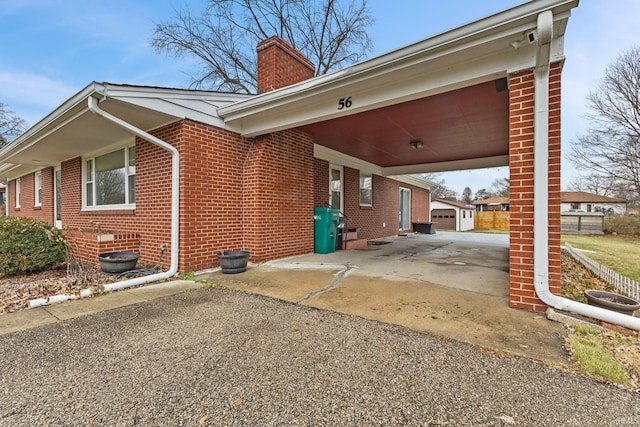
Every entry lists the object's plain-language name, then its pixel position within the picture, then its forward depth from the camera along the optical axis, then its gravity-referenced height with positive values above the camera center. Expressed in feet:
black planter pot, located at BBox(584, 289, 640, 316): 9.20 -2.88
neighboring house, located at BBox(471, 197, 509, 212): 125.98 +4.10
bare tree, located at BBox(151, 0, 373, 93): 48.16 +31.33
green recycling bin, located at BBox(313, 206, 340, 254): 24.02 -1.15
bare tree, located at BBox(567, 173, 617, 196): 85.17 +9.54
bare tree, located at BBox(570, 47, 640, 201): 60.44 +18.70
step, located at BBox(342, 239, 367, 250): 28.17 -2.85
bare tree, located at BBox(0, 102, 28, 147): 75.36 +23.82
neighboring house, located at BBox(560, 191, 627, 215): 96.98 +3.68
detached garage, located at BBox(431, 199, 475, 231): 79.15 -0.23
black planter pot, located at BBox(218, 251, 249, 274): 16.56 -2.62
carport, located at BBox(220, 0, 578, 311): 9.95 +5.69
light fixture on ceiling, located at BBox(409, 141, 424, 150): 24.86 +5.98
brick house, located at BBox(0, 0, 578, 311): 10.32 +5.21
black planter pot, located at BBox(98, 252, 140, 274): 15.89 -2.59
